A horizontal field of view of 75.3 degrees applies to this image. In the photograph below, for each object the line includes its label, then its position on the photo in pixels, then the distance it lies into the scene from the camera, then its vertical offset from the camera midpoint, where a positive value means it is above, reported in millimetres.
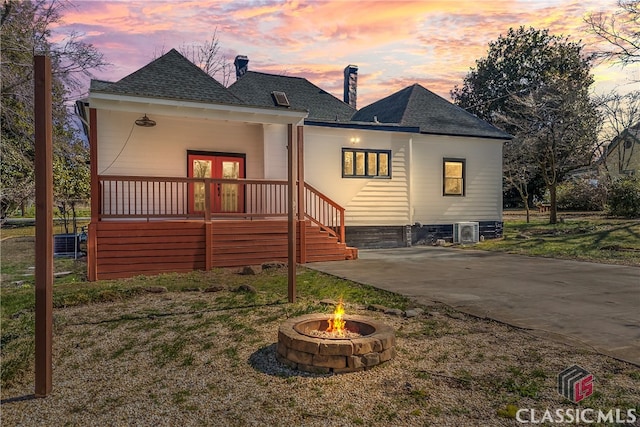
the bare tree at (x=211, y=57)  28062 +10507
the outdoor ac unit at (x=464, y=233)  14656 -809
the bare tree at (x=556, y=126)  19531 +4198
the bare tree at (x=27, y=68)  12445 +4882
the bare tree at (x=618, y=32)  15508 +6821
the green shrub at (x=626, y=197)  17625 +577
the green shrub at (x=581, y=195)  24547 +901
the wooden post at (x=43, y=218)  3189 -53
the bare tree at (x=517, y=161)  21641 +2749
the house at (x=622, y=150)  24159 +3969
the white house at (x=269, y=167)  8898 +1278
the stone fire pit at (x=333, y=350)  3389 -1174
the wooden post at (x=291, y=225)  5930 -214
